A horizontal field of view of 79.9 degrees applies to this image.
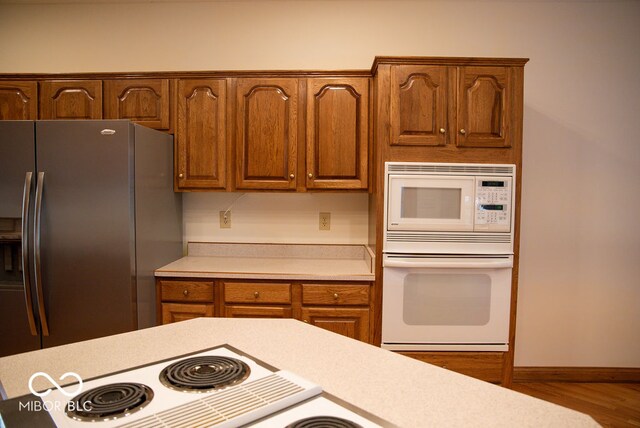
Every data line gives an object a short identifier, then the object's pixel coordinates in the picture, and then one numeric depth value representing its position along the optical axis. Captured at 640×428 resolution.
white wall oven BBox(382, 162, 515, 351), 2.21
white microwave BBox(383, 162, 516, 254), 2.21
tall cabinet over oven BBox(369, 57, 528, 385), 2.22
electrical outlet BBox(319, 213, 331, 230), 2.88
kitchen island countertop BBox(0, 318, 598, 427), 0.72
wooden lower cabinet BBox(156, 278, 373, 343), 2.31
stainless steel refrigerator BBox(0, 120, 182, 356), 2.07
